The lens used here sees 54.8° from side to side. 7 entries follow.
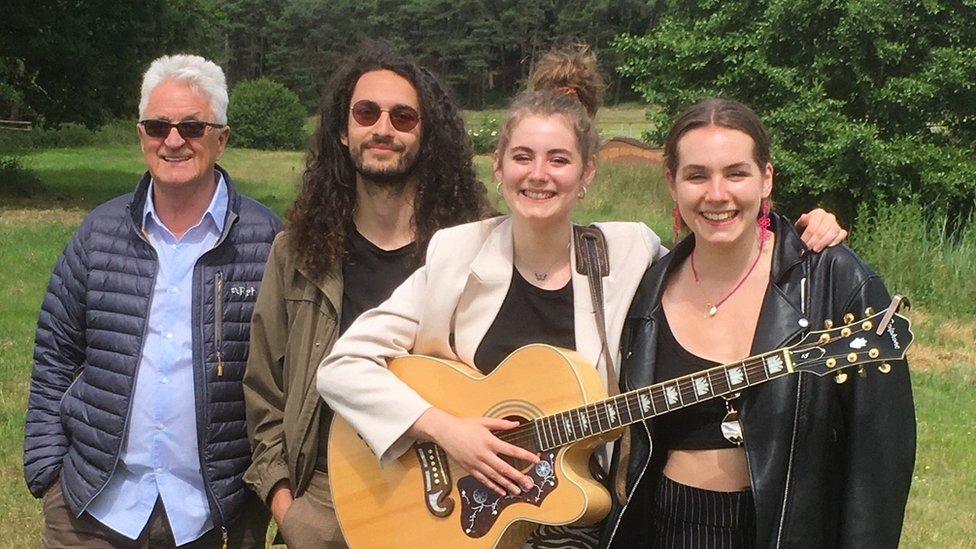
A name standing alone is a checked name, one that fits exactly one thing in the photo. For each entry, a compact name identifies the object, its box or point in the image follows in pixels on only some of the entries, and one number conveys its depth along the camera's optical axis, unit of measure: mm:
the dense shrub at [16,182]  19625
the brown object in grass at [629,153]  20672
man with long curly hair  3146
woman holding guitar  2785
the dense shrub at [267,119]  45375
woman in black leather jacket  2354
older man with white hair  3059
